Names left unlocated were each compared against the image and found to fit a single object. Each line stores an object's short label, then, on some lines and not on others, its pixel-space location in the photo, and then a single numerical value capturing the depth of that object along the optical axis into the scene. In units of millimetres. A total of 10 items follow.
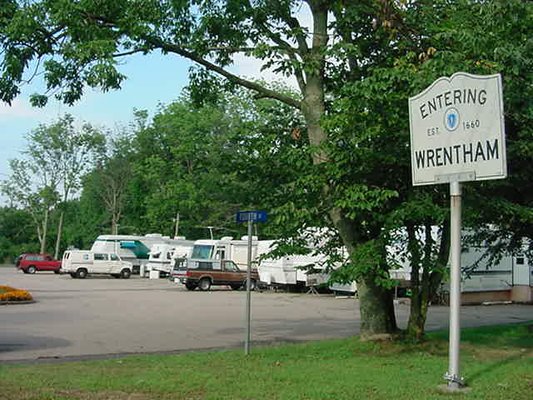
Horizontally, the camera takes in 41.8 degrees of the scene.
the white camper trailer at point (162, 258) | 48094
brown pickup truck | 36000
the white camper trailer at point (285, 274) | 34844
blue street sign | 11709
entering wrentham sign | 8156
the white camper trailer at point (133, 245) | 51594
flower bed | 24141
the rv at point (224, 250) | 39219
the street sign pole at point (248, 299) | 11727
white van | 44969
